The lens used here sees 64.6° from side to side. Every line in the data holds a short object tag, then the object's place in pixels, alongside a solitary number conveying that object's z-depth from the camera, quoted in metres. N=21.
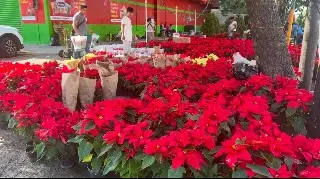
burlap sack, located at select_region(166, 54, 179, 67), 4.55
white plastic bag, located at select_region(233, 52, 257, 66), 3.59
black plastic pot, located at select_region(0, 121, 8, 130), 3.38
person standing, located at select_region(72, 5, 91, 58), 7.12
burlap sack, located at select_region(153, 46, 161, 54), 5.80
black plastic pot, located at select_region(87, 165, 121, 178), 1.58
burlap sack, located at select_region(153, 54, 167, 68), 4.44
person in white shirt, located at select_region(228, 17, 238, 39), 13.98
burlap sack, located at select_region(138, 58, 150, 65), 4.68
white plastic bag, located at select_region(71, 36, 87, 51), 7.06
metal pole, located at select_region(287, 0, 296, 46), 6.22
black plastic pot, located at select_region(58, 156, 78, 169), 2.22
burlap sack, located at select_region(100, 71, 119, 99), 3.31
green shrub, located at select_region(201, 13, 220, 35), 16.55
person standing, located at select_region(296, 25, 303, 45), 12.84
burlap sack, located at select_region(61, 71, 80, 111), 2.97
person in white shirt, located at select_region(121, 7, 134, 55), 8.07
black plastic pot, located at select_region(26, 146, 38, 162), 2.41
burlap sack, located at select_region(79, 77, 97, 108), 3.17
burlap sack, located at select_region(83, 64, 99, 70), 3.81
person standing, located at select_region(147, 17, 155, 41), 12.92
